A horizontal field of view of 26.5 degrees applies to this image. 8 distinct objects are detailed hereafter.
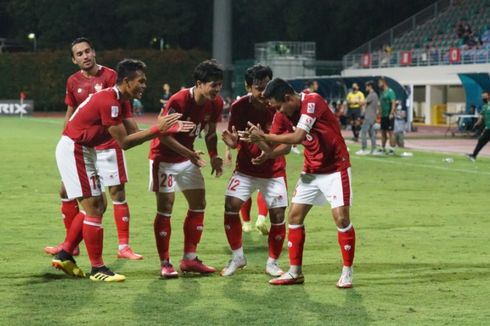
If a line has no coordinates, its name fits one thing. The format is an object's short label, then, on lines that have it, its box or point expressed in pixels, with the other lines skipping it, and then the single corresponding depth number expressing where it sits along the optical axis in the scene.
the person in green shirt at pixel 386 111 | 27.97
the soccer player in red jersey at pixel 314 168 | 8.95
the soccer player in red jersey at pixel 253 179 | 9.88
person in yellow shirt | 33.59
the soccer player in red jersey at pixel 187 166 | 9.52
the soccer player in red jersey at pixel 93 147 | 9.23
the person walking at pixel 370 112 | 27.05
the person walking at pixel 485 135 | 24.88
